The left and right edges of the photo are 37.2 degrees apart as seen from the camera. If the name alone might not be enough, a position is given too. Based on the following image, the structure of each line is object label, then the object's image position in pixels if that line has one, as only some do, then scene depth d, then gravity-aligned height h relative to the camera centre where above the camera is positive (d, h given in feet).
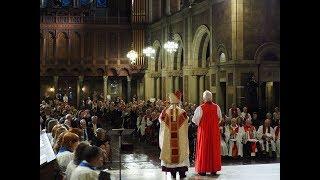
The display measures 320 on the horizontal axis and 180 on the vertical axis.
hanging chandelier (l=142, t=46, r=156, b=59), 82.12 +6.60
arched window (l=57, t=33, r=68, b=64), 106.63 +9.13
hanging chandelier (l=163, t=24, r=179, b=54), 66.39 +6.01
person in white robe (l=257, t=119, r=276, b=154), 43.19 -4.49
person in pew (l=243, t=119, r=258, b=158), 42.88 -4.73
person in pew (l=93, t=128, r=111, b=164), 30.25 -3.24
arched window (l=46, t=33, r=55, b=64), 106.01 +8.99
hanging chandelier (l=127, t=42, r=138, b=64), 88.33 +6.25
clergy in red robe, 31.27 -3.26
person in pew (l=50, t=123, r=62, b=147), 26.49 -2.38
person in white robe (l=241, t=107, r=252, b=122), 46.75 -2.80
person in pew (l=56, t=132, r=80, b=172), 18.71 -2.47
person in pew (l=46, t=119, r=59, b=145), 31.65 -2.36
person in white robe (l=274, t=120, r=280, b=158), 43.11 -4.31
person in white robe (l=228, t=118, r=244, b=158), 42.45 -4.59
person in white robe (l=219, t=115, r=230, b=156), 42.72 -4.70
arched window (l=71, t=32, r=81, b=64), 107.14 +9.17
